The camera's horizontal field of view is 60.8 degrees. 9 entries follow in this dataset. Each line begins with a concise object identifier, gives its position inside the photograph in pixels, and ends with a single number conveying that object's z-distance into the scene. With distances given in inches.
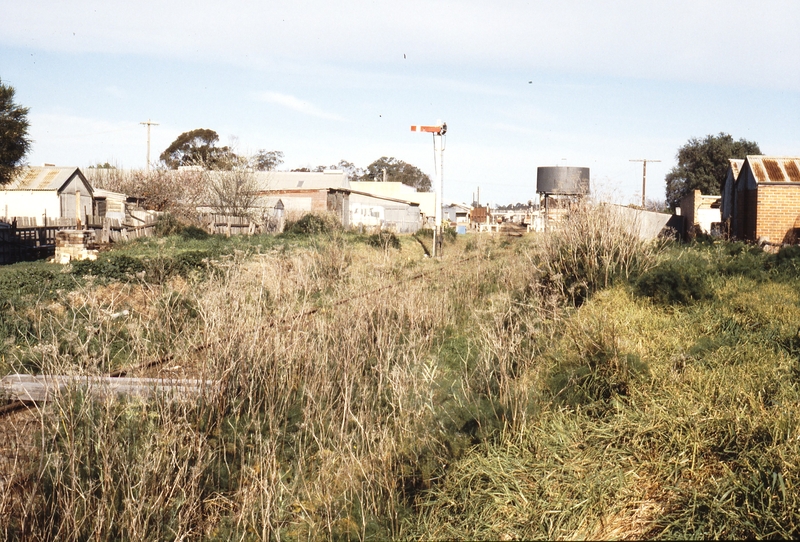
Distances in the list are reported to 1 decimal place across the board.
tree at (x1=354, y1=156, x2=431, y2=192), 3508.9
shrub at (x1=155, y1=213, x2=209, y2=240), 968.3
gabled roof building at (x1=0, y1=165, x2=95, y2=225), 1310.3
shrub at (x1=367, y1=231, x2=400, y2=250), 877.8
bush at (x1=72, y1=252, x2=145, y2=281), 447.9
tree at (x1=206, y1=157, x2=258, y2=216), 1343.5
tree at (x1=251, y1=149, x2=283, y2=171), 2748.5
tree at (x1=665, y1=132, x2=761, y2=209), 2145.7
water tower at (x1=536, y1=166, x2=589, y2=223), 1535.8
